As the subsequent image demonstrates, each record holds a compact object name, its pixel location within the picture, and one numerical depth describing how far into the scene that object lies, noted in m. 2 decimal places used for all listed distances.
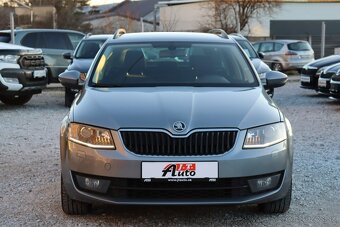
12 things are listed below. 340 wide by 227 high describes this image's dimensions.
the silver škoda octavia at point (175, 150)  4.24
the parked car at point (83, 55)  12.01
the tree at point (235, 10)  36.59
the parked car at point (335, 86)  11.91
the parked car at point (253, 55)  12.09
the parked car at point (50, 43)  15.71
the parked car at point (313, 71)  14.16
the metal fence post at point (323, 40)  26.19
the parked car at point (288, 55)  23.88
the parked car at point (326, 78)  12.90
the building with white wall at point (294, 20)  39.12
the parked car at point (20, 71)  11.74
